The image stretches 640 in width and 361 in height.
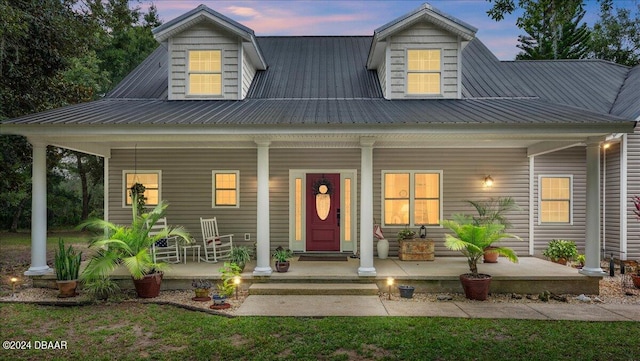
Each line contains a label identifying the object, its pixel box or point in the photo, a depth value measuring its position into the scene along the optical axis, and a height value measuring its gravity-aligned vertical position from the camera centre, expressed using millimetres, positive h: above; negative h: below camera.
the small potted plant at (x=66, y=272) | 6645 -1495
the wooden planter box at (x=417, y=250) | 8953 -1423
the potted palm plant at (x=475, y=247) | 6664 -1011
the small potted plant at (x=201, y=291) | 6578 -1742
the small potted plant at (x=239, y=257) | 7738 -1403
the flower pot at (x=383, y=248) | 9289 -1435
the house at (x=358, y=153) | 8922 +800
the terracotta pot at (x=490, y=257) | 8711 -1527
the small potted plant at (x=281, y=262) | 7543 -1451
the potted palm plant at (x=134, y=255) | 6305 -1156
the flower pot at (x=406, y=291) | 6742 -1766
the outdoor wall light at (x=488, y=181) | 9586 +141
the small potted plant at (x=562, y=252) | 8984 -1444
